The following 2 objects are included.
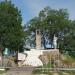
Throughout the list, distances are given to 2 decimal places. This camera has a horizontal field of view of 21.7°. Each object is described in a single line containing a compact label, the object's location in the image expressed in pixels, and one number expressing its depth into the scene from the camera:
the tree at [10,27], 43.10
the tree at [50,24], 53.71
